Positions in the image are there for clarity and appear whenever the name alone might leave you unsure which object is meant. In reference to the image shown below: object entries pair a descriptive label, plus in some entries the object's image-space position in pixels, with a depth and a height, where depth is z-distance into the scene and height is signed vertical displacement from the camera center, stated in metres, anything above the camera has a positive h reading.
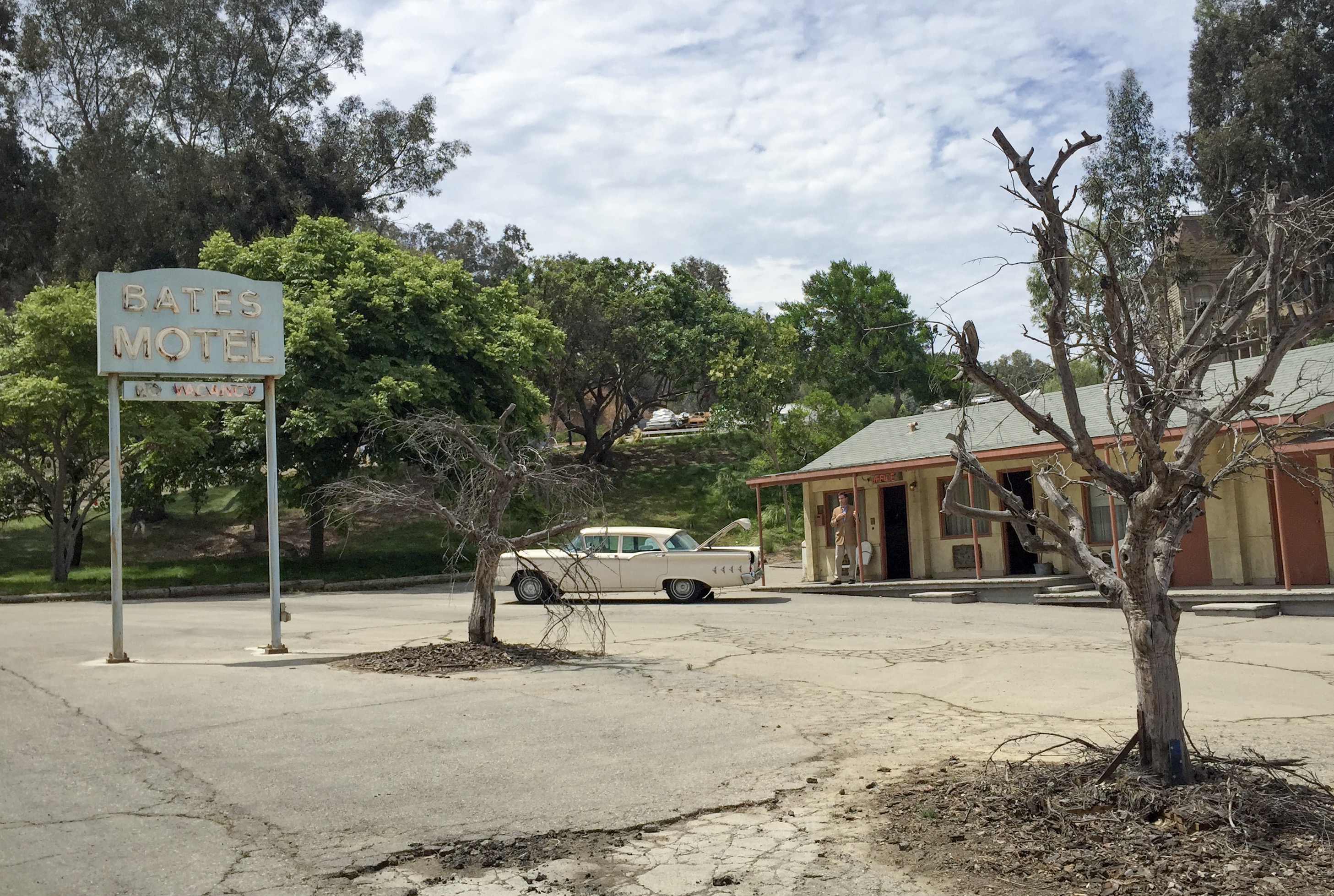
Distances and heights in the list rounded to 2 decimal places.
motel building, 18.81 +0.21
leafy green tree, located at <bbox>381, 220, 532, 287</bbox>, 70.31 +18.96
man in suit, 24.92 -0.11
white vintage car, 22.56 -0.49
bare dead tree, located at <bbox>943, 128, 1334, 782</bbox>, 5.08 +0.62
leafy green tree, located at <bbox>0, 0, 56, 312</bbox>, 40.66 +13.62
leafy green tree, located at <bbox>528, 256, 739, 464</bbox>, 47.78 +9.10
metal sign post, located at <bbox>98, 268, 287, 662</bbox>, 13.34 +2.72
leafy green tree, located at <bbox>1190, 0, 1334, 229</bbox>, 34.34 +13.64
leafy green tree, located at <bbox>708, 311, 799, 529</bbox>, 41.22 +5.60
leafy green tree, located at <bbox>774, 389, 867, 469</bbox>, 38.16 +3.63
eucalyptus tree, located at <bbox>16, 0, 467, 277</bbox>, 39.53 +16.77
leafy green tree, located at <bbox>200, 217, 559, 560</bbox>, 29.06 +5.91
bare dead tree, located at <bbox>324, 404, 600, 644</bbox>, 12.80 +0.68
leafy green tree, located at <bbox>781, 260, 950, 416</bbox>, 50.56 +9.17
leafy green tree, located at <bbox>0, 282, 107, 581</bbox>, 25.69 +3.79
